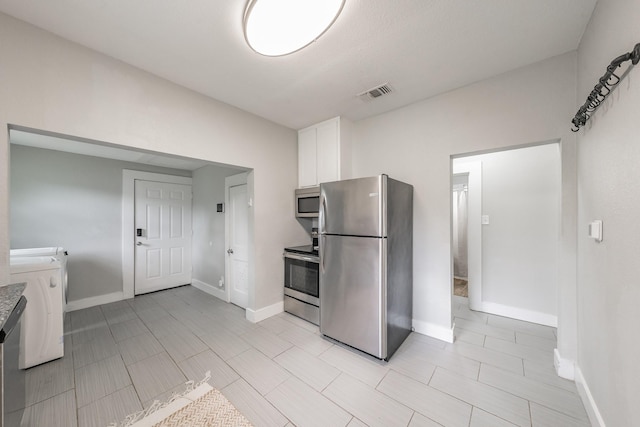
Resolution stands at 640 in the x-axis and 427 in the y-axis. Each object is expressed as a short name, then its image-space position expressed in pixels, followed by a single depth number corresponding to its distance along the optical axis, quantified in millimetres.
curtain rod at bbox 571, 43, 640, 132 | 898
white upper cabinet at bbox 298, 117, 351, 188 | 2846
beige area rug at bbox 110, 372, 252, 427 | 1403
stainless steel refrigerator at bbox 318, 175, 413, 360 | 1962
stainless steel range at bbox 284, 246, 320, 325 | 2676
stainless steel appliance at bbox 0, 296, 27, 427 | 859
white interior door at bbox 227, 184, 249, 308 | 3275
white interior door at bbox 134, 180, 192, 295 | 3785
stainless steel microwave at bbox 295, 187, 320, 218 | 2992
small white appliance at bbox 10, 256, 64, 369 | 1889
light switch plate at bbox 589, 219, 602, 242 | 1244
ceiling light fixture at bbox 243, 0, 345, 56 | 1064
